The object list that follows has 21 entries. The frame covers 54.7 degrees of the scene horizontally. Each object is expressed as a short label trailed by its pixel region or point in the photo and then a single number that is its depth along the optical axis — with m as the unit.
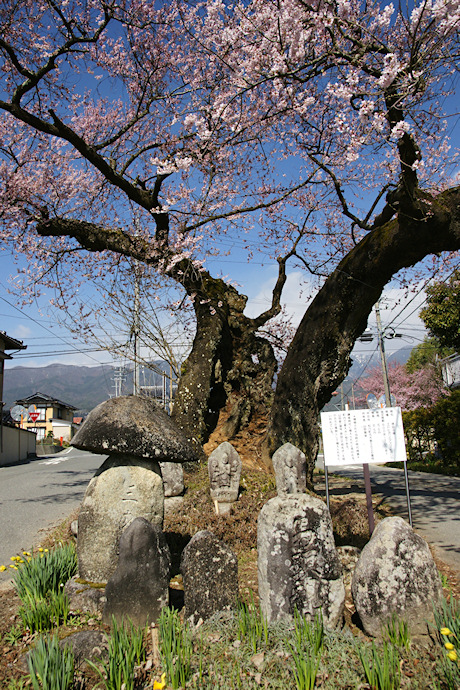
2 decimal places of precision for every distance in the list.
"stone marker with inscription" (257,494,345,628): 3.32
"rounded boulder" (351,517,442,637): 3.25
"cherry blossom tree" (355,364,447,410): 31.92
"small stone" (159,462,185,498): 8.15
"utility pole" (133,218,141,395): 11.67
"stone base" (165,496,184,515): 7.52
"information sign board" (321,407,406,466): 5.39
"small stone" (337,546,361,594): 4.50
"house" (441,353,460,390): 29.26
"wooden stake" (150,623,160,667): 3.11
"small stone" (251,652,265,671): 2.87
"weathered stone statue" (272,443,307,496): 7.38
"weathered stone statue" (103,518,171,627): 3.53
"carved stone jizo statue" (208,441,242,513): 7.75
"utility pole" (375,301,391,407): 23.08
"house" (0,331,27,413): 28.59
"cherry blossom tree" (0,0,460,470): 5.65
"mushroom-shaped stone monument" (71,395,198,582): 4.39
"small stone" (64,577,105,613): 3.93
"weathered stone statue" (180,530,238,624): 3.53
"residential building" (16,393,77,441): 52.72
